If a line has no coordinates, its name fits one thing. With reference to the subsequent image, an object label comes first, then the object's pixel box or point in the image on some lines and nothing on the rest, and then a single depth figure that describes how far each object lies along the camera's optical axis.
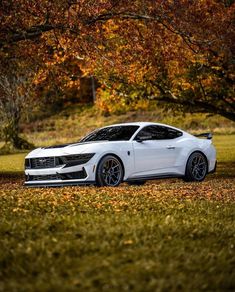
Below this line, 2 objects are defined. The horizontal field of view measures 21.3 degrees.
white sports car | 14.36
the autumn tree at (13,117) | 42.03
